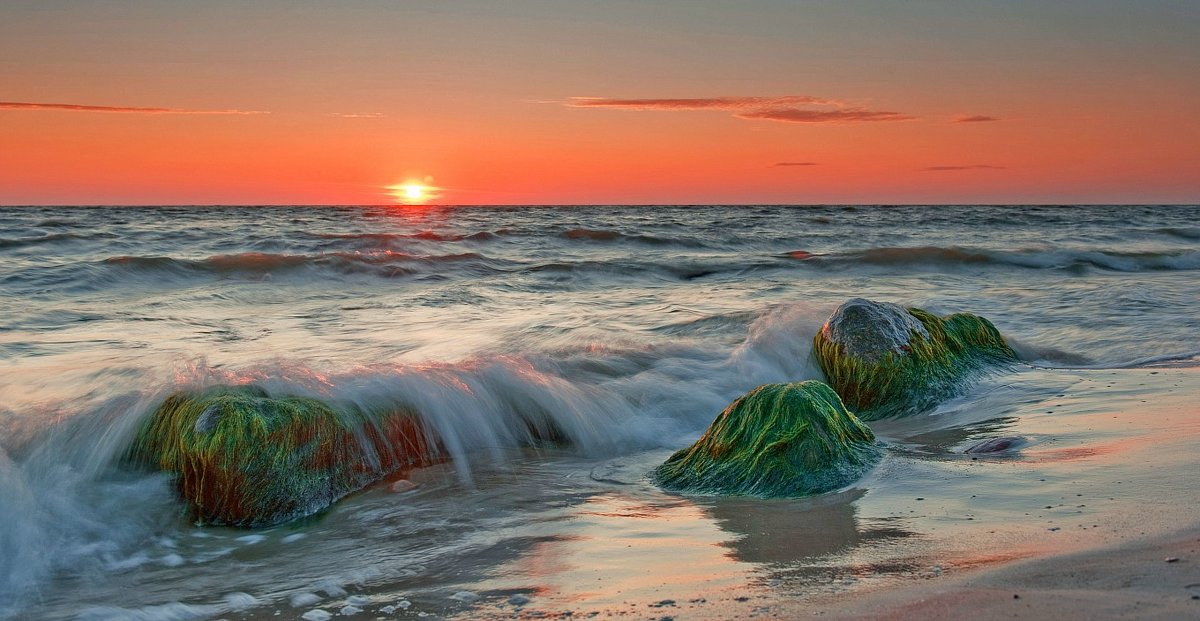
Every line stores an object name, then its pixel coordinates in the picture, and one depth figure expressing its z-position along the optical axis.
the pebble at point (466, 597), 2.92
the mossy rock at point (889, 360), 6.02
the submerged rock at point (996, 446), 4.49
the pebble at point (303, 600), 3.03
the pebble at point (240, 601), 3.04
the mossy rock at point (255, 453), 4.07
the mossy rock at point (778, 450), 4.09
